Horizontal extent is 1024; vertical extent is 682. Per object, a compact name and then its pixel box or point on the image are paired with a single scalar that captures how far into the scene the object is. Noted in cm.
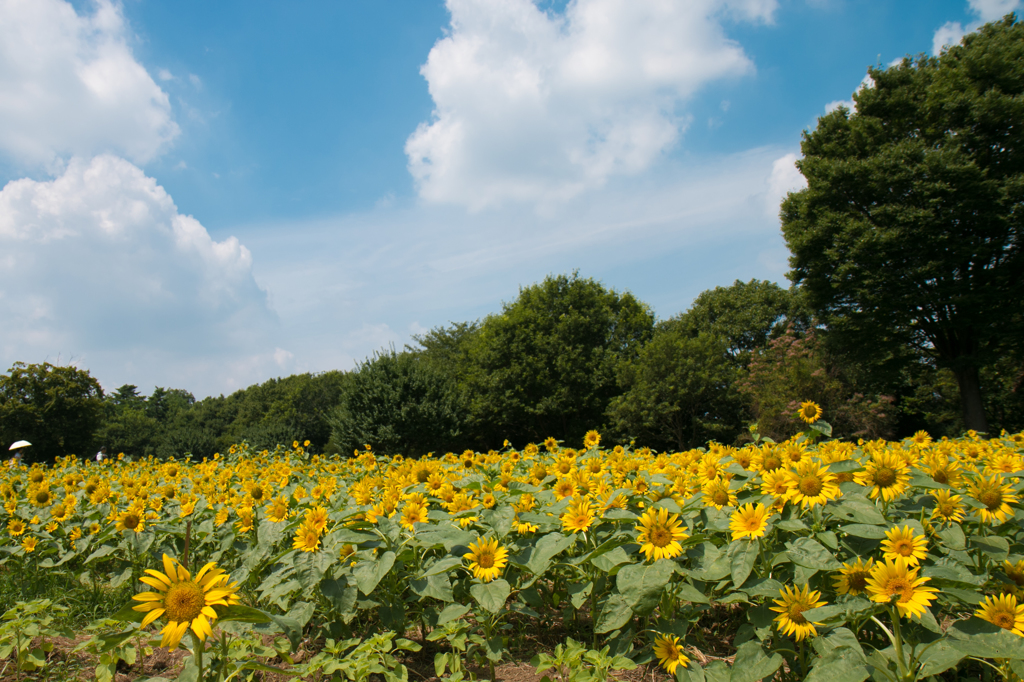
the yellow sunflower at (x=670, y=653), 196
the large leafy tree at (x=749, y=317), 3447
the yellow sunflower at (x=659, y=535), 202
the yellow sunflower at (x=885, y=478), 214
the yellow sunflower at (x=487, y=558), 212
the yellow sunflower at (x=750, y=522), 198
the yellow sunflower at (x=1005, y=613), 169
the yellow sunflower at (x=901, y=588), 166
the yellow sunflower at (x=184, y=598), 149
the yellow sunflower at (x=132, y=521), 309
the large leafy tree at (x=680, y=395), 2433
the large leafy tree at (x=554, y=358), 2711
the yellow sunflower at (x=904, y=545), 183
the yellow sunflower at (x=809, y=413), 312
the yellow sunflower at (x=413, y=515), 241
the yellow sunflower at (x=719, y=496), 235
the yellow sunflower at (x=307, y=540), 231
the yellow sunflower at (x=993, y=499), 208
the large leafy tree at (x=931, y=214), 1608
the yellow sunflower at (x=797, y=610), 180
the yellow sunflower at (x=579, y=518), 223
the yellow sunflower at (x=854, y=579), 186
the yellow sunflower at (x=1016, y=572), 188
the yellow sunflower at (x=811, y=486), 204
